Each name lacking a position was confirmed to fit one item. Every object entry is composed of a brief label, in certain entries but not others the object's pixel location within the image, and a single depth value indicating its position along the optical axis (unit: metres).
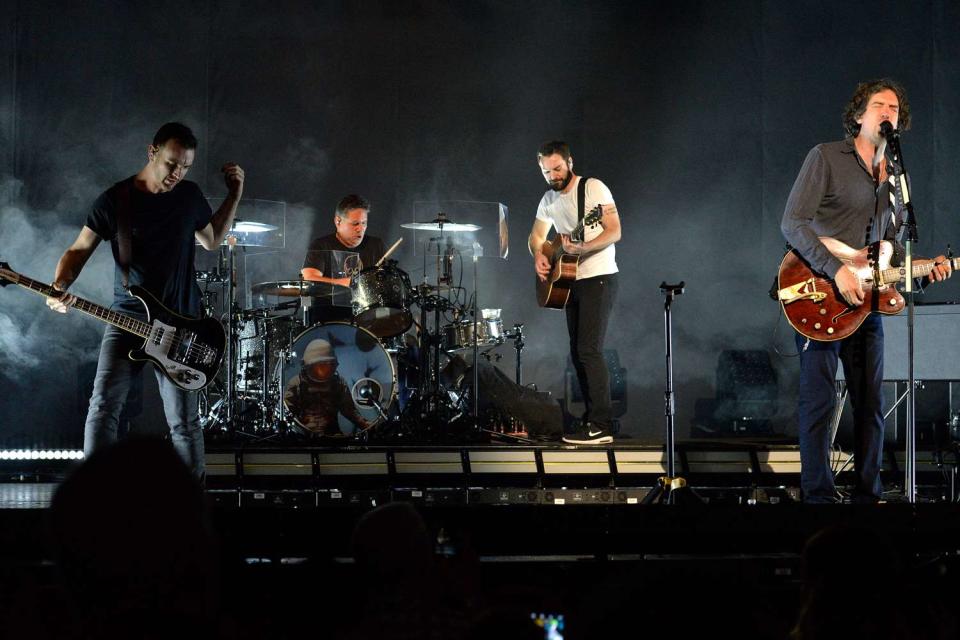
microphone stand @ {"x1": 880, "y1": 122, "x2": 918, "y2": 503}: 5.18
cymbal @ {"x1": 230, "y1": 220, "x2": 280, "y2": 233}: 8.98
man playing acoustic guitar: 7.69
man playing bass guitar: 5.56
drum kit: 8.62
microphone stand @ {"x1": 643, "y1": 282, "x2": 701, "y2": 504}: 5.80
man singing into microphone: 5.47
